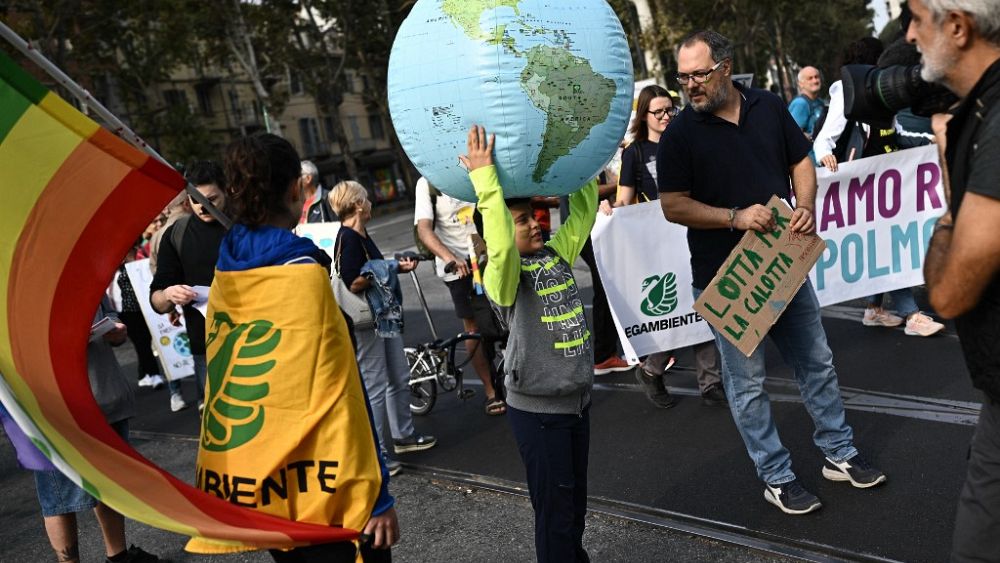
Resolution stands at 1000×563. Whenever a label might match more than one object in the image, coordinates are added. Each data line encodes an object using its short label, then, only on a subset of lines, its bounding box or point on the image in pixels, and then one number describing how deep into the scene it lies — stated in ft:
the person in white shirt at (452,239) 20.02
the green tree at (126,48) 80.28
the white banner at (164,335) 25.93
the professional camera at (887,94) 7.84
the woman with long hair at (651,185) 18.63
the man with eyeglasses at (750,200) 12.65
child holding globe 9.93
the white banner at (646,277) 19.92
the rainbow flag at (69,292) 6.51
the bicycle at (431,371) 20.86
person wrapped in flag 7.84
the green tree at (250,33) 112.06
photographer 6.40
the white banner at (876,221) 21.43
